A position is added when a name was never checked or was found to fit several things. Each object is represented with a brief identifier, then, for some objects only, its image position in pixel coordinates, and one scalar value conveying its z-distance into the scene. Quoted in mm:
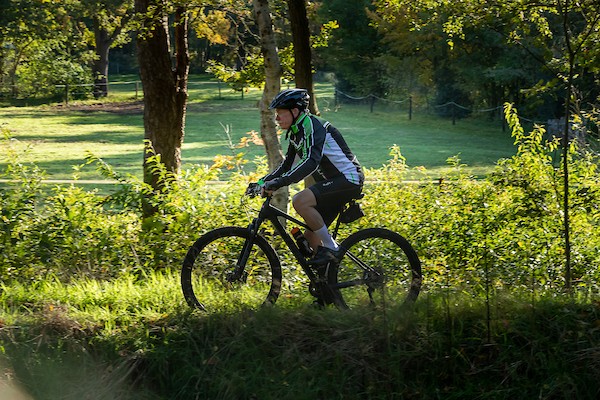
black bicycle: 12231
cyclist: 11949
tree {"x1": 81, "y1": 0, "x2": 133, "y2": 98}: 86940
